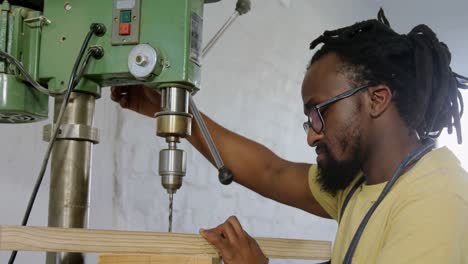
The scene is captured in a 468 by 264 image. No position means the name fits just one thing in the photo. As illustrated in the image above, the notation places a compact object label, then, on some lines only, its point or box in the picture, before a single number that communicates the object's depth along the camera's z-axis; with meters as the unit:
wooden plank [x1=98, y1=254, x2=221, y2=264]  0.81
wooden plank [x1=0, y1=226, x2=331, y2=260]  0.72
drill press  0.88
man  1.06
